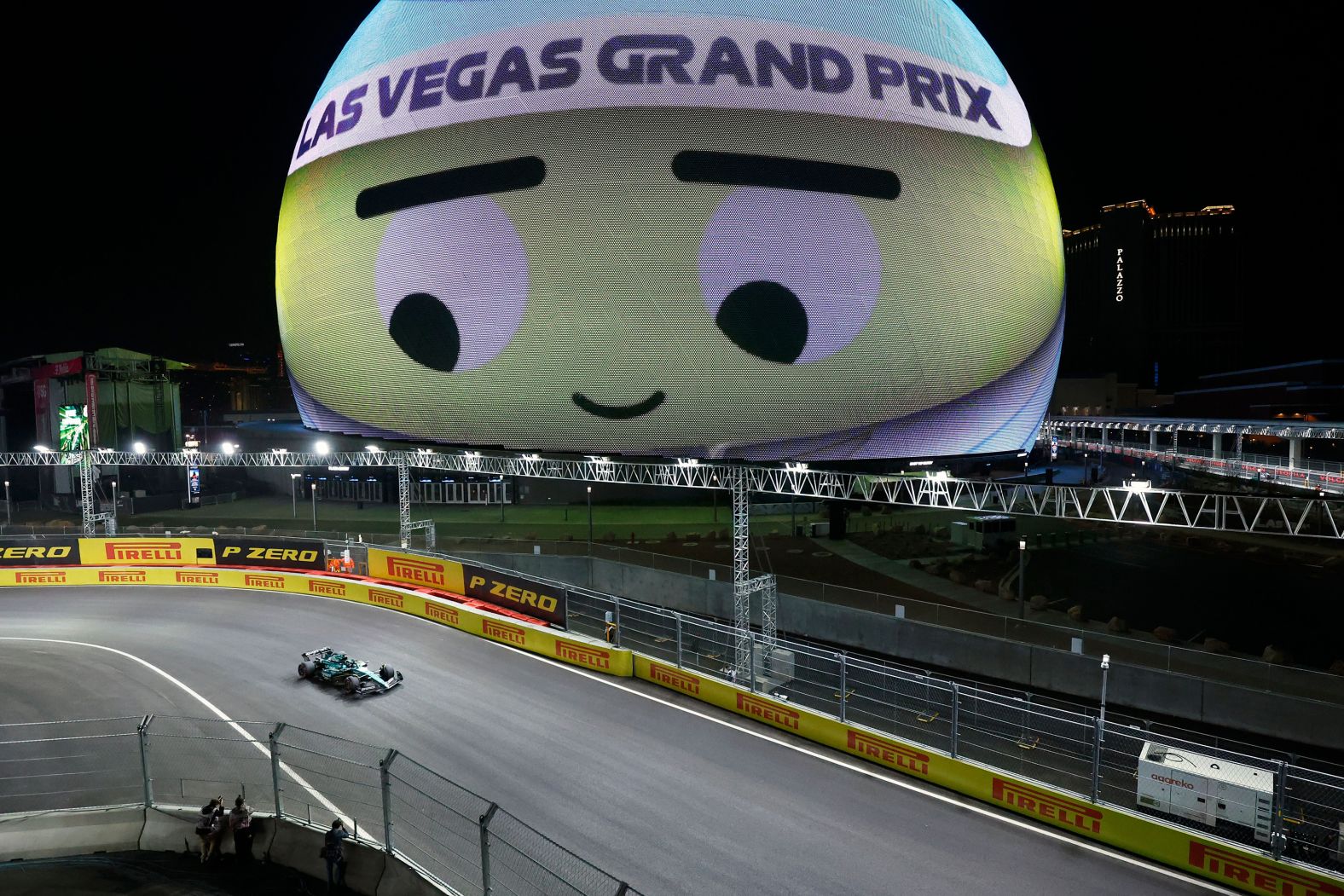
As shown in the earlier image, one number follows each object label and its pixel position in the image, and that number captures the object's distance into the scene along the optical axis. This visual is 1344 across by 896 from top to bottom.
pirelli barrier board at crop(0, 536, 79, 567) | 27.12
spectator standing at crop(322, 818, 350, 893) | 9.43
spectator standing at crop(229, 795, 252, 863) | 10.32
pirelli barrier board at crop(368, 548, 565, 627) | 19.48
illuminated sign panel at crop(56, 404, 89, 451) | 46.97
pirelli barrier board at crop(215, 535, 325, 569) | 26.20
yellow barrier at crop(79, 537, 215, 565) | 26.89
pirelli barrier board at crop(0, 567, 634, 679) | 16.95
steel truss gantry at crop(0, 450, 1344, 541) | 19.23
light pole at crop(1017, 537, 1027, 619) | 21.94
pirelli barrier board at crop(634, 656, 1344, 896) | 8.91
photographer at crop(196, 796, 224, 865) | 10.35
